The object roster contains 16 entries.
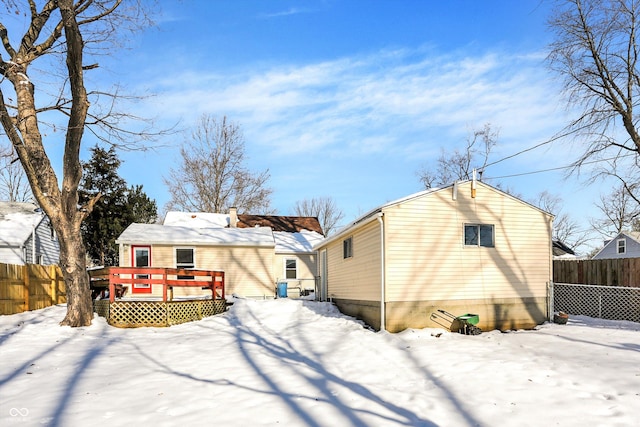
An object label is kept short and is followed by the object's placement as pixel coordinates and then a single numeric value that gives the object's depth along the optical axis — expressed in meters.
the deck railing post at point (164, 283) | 12.13
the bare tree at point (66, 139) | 11.08
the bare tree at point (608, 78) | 15.63
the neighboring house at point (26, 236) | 19.48
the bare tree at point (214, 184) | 33.97
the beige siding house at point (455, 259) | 11.07
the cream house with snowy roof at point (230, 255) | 18.55
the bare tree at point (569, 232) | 47.06
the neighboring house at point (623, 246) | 29.41
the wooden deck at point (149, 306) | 11.92
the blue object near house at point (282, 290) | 20.75
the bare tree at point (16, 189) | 34.12
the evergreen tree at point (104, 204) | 28.05
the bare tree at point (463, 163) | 29.65
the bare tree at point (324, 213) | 52.31
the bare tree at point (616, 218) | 39.36
